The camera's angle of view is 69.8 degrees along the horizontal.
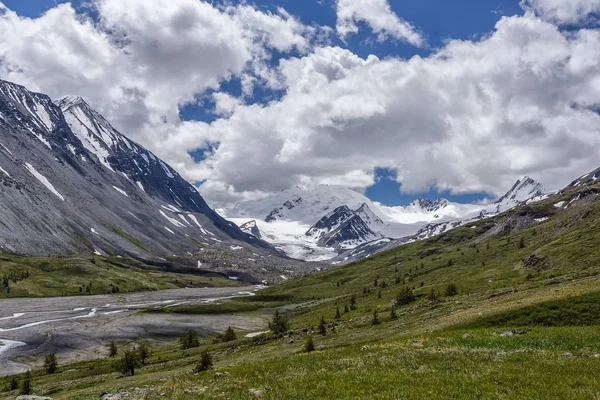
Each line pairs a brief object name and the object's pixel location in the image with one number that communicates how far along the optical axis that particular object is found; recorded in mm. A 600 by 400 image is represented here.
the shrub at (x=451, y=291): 98856
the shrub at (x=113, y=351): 108412
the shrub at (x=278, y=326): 89162
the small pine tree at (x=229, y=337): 104112
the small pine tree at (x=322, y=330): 69706
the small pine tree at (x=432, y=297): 91538
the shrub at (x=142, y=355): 81162
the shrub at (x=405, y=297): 100438
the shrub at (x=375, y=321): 70888
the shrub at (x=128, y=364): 65812
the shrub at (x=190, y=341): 101938
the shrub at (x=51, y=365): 89375
